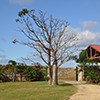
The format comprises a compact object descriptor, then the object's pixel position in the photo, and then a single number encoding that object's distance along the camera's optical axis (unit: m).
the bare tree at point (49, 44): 16.28
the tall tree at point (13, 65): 21.09
